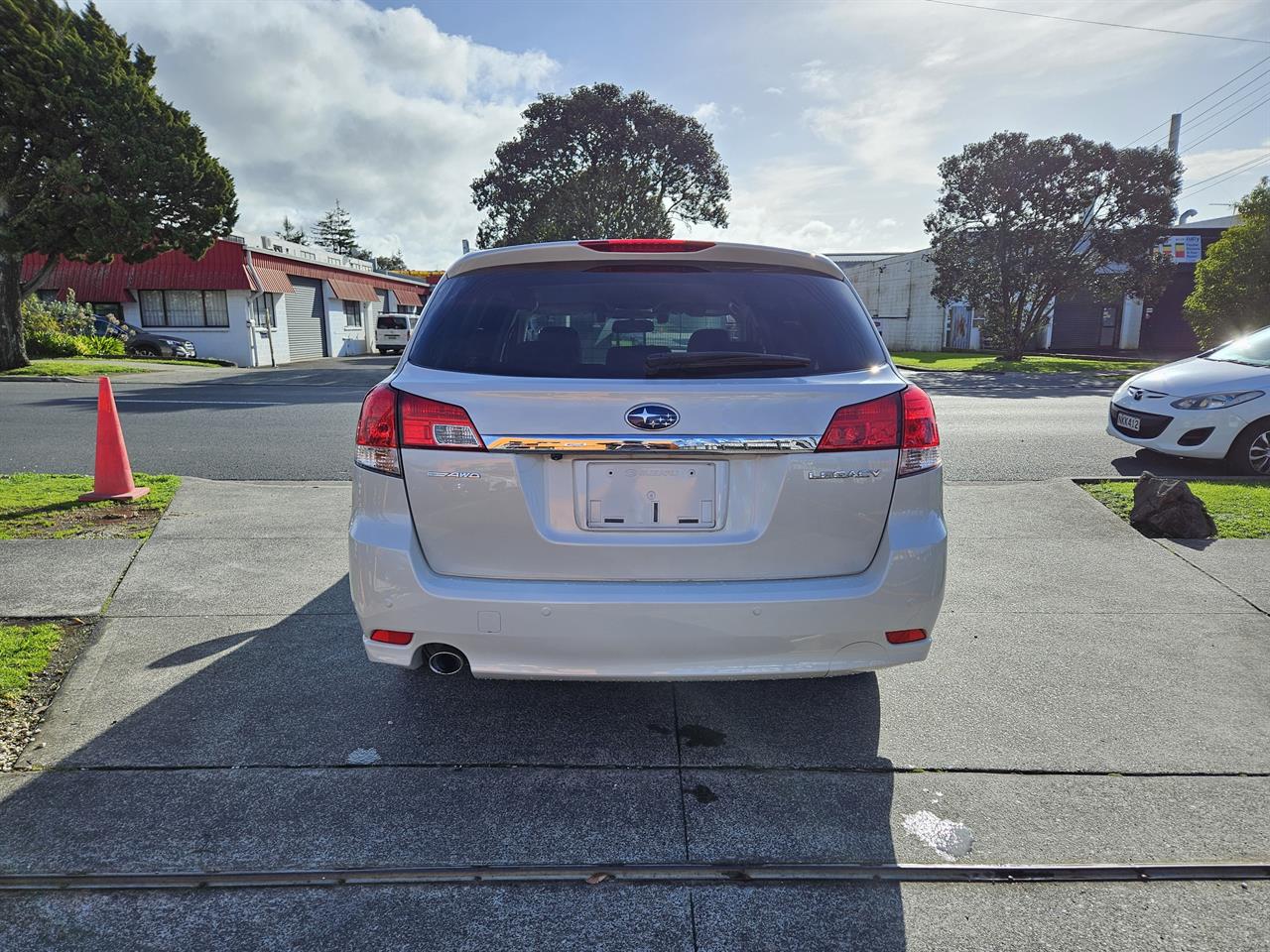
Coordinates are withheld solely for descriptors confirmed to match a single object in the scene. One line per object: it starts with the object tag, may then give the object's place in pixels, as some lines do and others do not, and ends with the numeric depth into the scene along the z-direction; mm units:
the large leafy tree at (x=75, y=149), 19891
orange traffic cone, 6301
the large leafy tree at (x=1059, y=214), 25344
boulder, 5488
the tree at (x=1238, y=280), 20688
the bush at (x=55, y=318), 25938
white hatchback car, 7449
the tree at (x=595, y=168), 37719
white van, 37656
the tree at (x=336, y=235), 100750
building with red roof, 30328
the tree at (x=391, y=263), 100594
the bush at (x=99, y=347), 26406
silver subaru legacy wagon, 2555
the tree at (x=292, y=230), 90125
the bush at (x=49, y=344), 25516
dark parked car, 29219
